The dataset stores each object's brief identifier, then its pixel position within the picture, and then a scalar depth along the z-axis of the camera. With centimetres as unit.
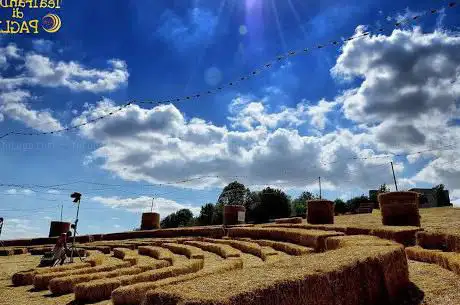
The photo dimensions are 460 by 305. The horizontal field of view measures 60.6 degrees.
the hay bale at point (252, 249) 1672
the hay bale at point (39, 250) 3481
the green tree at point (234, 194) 9344
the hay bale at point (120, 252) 2479
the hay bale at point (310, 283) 505
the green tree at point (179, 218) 11931
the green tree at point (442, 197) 9675
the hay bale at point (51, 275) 1644
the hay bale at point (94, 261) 2020
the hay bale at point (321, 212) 2516
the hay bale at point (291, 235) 1697
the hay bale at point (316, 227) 1943
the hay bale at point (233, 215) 3819
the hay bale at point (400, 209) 1842
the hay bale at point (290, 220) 3281
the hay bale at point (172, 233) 3397
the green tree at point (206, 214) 9403
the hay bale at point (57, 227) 4547
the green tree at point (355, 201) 10604
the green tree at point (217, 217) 8464
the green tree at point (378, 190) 10156
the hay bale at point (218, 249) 1761
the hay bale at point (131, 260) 1921
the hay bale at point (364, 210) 4843
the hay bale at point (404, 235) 1447
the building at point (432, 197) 9909
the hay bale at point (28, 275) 1803
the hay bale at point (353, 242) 1048
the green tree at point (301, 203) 10031
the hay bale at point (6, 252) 3475
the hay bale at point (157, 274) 1351
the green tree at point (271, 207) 8000
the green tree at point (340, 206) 9100
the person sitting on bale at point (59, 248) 2283
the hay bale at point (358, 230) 1691
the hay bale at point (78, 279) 1505
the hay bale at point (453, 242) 1135
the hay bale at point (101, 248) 3083
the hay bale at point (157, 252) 1892
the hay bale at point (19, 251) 3535
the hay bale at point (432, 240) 1236
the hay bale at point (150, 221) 4559
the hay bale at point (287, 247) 1633
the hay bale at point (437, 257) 920
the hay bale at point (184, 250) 1804
